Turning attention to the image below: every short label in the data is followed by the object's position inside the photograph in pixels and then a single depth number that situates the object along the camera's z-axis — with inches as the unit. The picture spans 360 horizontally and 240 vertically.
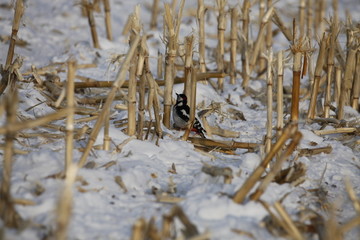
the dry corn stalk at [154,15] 700.0
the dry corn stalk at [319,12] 736.0
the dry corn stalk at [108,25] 622.7
